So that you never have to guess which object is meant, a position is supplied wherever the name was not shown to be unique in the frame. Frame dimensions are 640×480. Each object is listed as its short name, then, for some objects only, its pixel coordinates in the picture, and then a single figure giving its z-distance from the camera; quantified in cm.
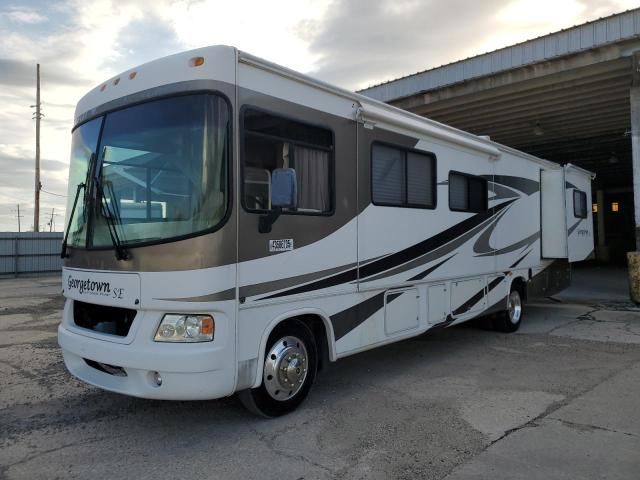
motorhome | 371
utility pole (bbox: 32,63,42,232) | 2391
